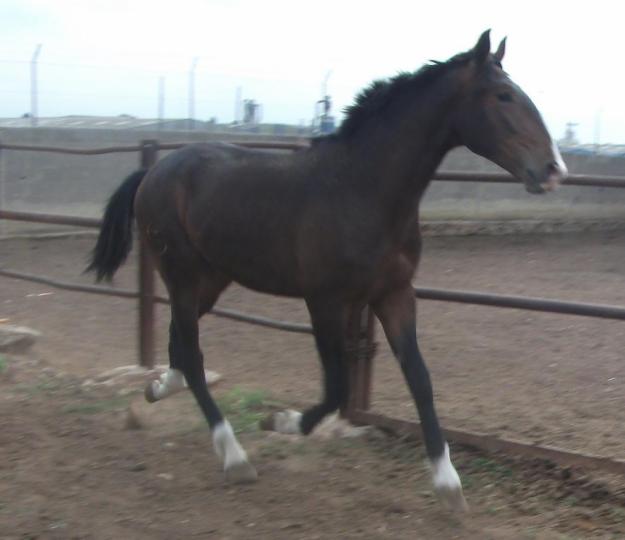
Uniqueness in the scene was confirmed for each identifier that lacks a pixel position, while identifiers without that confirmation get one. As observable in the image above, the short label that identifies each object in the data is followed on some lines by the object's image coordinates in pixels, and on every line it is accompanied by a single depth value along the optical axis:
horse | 3.30
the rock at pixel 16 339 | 6.01
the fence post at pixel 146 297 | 5.50
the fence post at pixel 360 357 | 4.46
